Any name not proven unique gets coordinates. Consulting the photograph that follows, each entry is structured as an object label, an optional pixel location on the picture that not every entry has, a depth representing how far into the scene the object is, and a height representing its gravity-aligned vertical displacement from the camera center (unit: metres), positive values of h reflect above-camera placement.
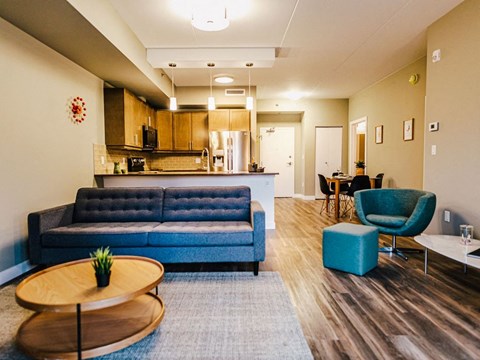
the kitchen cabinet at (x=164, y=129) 6.83 +0.74
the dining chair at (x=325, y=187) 6.27 -0.56
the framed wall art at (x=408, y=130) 5.29 +0.56
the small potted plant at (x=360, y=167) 6.83 -0.17
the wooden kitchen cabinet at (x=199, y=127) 6.90 +0.79
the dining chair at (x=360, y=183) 5.62 -0.43
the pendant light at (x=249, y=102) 4.83 +0.96
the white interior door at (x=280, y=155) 8.95 +0.17
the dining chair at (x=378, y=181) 6.12 -0.44
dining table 5.97 -0.53
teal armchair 3.29 -0.62
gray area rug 1.74 -1.12
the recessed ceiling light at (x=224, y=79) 5.82 +1.62
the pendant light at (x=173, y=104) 4.52 +0.87
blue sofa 2.87 -0.75
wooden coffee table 1.58 -0.99
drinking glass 2.73 -0.68
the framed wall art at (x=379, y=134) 6.45 +0.57
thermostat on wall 3.80 +0.44
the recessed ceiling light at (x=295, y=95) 7.55 +1.74
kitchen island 4.62 -0.30
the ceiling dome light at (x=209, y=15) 3.01 +1.49
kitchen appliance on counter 5.79 -0.06
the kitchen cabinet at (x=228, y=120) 6.74 +0.92
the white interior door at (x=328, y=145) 8.41 +0.44
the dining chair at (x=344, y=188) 6.25 -0.59
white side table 2.40 -0.79
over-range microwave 5.80 +0.47
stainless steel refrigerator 6.54 +0.24
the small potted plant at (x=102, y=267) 1.78 -0.64
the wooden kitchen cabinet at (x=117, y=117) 4.87 +0.72
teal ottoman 2.90 -0.88
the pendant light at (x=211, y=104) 4.71 +0.91
